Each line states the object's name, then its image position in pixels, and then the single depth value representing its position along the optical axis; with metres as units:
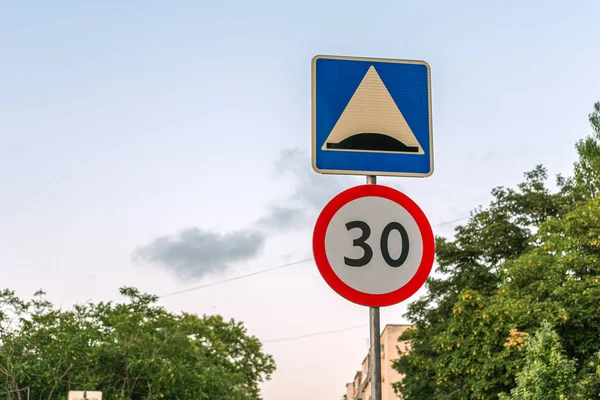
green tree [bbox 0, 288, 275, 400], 21.22
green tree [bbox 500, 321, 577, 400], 23.80
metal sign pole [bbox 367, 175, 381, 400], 3.48
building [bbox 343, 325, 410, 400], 65.19
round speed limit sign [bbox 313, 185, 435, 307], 3.64
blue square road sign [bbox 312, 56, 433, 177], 3.92
